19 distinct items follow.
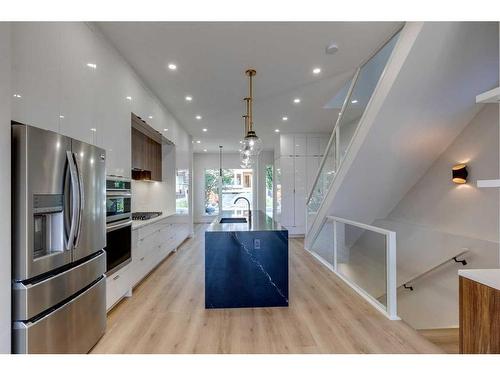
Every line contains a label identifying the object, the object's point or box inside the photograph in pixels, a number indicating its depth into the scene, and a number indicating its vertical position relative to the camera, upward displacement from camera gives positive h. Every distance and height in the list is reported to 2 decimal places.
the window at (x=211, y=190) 11.34 -0.15
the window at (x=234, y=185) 11.30 +0.06
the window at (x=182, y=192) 6.05 -0.12
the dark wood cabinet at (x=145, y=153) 4.50 +0.65
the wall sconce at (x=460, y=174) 3.77 +0.17
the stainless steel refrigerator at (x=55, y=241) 1.59 -0.37
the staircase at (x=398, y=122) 2.59 +0.83
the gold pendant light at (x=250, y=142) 3.70 +0.62
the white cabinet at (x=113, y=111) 2.77 +0.85
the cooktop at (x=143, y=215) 4.35 -0.50
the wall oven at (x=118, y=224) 2.77 -0.41
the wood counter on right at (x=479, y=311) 1.27 -0.63
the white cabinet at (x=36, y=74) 1.71 +0.79
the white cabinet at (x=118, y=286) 2.81 -1.13
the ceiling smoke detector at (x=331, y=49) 3.05 +1.60
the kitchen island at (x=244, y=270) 3.06 -0.96
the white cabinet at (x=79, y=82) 2.20 +0.94
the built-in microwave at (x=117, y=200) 2.79 -0.14
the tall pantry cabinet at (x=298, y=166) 7.57 +0.57
